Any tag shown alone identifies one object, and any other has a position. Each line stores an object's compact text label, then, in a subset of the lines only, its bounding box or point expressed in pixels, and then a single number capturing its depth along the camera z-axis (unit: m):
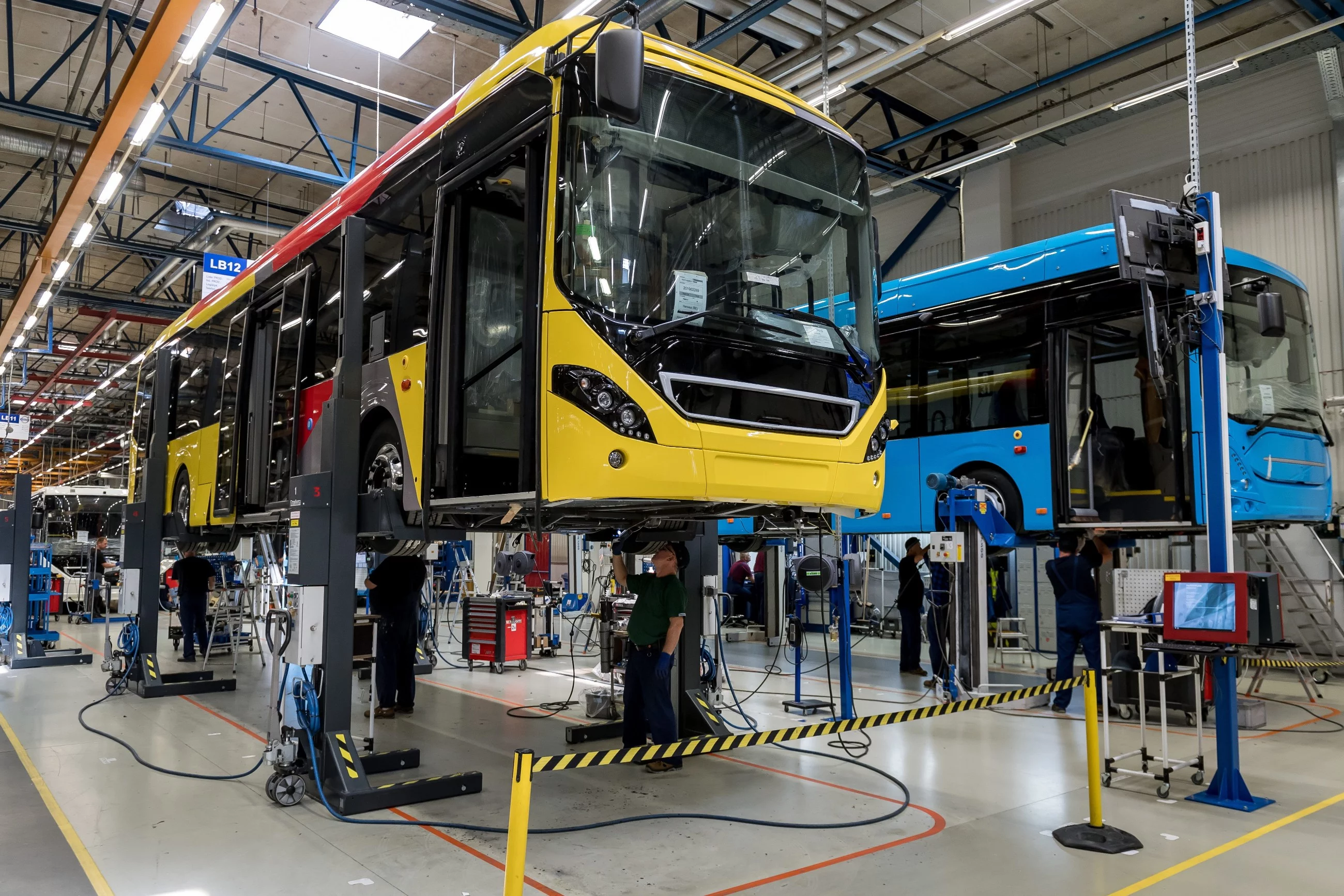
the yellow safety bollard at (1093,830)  4.79
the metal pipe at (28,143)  13.98
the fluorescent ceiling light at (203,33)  7.95
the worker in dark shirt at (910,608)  11.36
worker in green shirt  6.41
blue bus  8.67
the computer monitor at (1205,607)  5.55
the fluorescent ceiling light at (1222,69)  10.30
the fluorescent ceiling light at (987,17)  8.70
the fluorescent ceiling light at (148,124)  9.85
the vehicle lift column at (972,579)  8.87
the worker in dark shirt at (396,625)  8.18
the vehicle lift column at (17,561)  11.69
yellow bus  4.45
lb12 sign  13.76
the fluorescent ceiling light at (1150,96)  10.80
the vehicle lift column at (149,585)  9.69
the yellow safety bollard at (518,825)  3.00
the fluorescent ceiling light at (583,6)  8.47
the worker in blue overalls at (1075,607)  8.67
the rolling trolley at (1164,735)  5.80
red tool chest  12.08
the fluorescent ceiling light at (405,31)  11.62
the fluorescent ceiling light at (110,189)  11.18
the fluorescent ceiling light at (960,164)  12.96
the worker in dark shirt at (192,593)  12.10
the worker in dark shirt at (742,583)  18.83
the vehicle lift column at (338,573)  5.56
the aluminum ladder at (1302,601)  11.57
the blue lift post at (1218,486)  5.70
